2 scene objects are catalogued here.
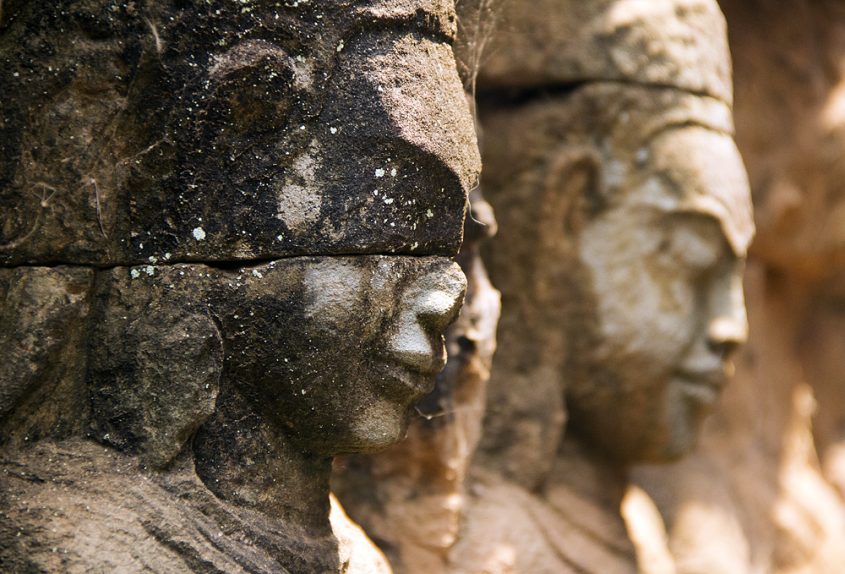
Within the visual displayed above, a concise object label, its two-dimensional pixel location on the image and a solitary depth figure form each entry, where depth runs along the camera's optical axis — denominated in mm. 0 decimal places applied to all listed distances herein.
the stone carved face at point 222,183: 2408
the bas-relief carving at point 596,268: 2675
